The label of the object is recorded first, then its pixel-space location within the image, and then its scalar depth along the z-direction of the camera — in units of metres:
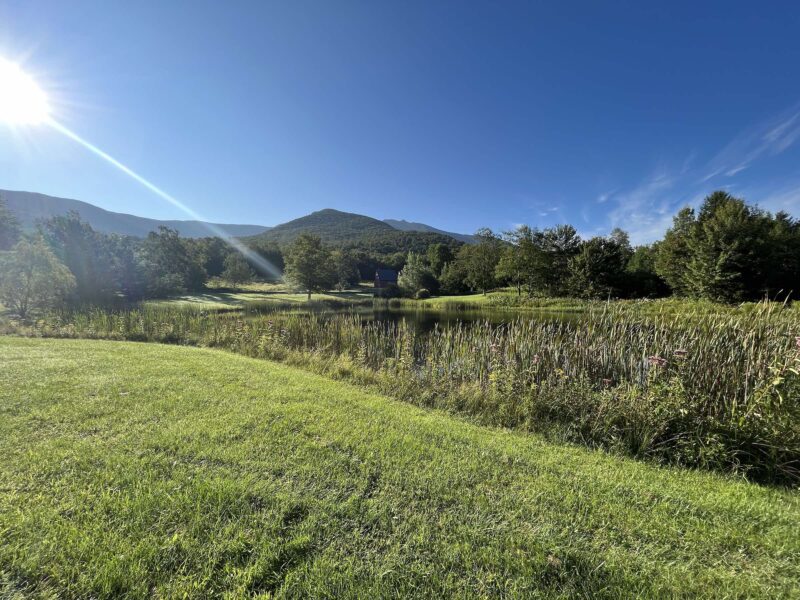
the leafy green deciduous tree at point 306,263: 42.09
